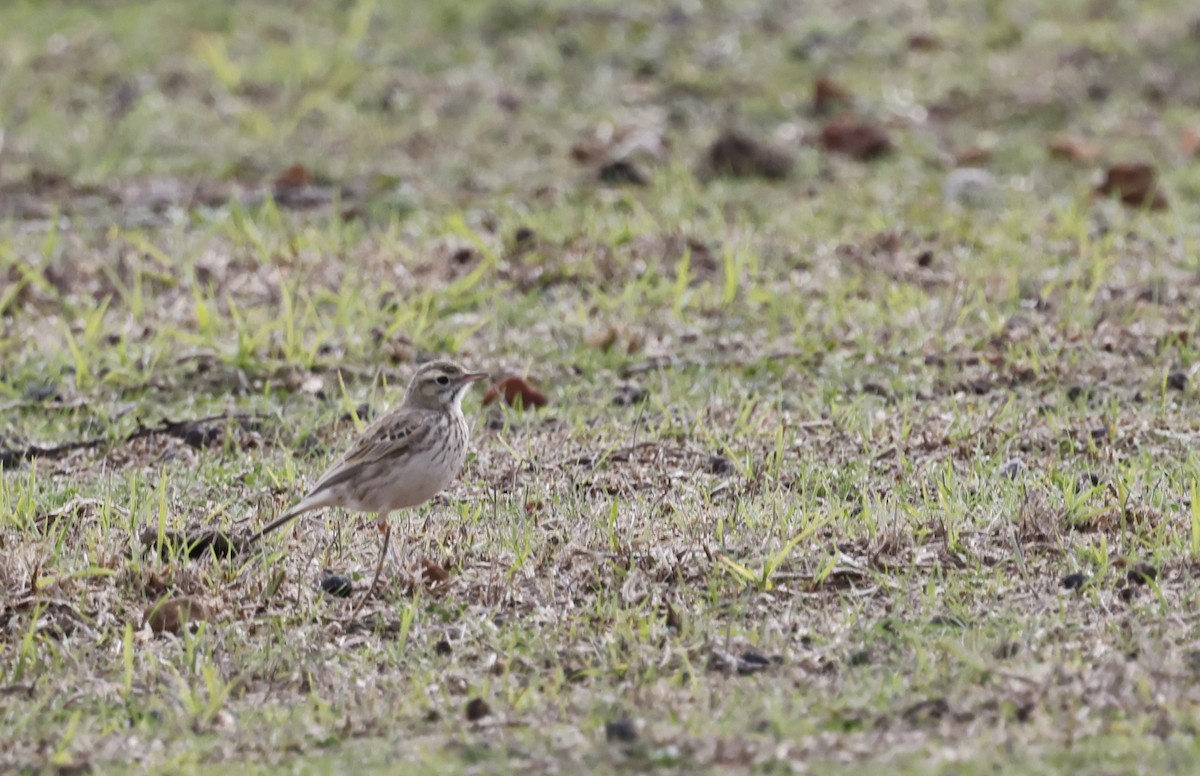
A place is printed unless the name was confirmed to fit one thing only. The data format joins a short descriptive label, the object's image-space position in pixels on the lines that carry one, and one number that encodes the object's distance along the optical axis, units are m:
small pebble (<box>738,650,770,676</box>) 10.60
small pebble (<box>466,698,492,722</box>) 10.06
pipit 12.71
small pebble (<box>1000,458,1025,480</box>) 14.19
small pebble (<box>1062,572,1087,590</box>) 11.53
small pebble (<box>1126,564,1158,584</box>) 11.60
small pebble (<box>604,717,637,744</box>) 9.65
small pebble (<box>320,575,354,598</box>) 11.98
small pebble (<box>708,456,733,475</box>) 14.66
